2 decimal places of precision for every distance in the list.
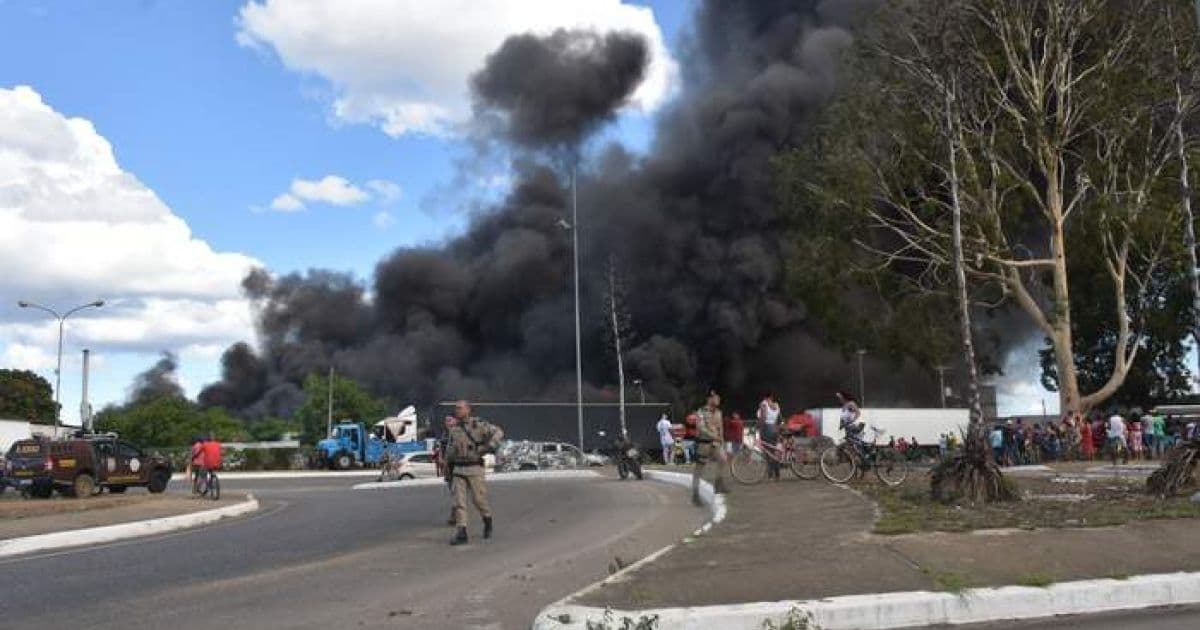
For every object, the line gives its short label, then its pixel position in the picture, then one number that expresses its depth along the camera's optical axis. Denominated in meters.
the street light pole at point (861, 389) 66.38
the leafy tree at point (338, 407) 71.88
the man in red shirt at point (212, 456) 20.58
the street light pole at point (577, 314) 39.44
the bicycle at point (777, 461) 16.45
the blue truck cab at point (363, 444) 50.72
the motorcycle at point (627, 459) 24.09
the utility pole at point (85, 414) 41.91
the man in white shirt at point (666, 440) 29.36
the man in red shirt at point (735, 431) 18.95
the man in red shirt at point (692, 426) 14.51
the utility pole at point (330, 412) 69.13
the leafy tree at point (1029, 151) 25.23
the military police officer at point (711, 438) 14.36
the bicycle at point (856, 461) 15.48
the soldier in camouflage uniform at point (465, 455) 10.89
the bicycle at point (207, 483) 20.42
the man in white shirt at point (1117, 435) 25.70
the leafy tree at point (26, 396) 83.81
